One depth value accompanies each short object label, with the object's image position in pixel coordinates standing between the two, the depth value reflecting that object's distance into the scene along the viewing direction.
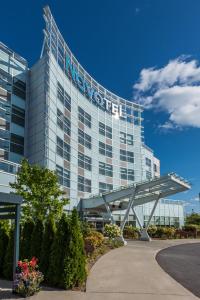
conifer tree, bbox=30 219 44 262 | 9.70
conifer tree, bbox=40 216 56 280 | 9.22
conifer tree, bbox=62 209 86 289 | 8.55
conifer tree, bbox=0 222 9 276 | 10.46
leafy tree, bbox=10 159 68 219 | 15.00
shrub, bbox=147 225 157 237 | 30.10
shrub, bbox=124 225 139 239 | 29.52
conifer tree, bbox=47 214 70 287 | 8.68
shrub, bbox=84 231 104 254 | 14.54
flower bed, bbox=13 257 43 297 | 7.68
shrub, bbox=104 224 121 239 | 22.27
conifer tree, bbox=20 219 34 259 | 9.94
